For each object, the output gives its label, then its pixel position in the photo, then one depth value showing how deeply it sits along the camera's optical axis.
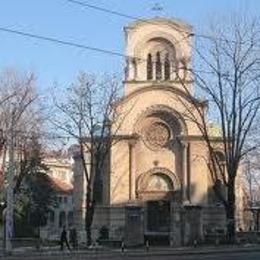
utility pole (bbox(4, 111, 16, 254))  38.94
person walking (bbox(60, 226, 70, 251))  44.76
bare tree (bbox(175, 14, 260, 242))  46.19
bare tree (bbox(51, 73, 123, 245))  53.44
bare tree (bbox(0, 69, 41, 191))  51.03
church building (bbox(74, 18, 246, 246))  68.19
